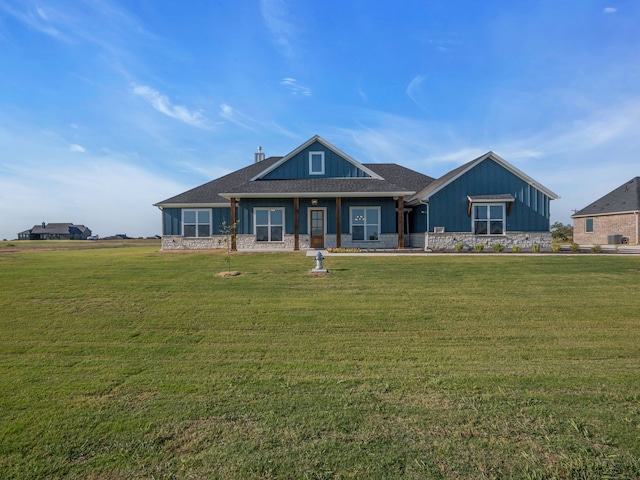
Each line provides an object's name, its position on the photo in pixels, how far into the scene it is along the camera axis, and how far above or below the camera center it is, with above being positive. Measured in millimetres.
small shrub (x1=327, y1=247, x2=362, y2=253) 17500 -586
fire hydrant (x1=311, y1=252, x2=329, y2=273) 11230 -920
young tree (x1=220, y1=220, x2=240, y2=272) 18903 +450
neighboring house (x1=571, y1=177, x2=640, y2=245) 27438 +1485
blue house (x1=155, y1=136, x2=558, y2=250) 18906 +1732
